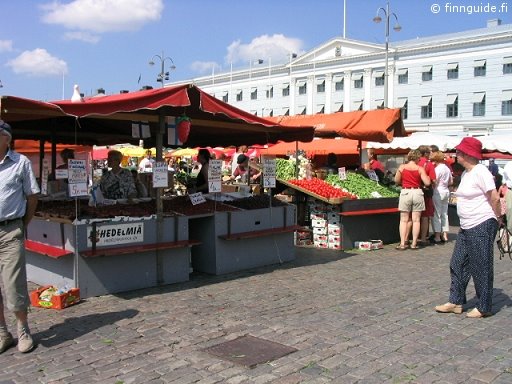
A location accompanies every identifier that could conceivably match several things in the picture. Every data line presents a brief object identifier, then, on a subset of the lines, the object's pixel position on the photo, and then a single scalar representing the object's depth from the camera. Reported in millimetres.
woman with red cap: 5664
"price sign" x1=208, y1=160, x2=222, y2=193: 7812
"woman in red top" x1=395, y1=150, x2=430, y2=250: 10141
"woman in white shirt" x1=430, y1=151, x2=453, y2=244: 10922
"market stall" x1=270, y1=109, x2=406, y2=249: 10305
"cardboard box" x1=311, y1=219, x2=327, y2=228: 10477
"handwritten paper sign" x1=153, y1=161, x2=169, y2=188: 7000
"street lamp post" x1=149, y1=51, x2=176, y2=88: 31555
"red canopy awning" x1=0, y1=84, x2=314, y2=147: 6000
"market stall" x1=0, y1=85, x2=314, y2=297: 6340
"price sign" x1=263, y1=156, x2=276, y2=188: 8852
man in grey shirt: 4621
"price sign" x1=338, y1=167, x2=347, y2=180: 11148
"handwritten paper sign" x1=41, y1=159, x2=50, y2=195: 9633
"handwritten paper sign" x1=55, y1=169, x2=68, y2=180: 7652
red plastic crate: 5996
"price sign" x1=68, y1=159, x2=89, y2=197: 6301
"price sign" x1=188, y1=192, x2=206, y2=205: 7848
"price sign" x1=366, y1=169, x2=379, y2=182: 12289
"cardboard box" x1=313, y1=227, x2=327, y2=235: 10492
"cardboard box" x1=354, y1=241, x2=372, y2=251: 10320
